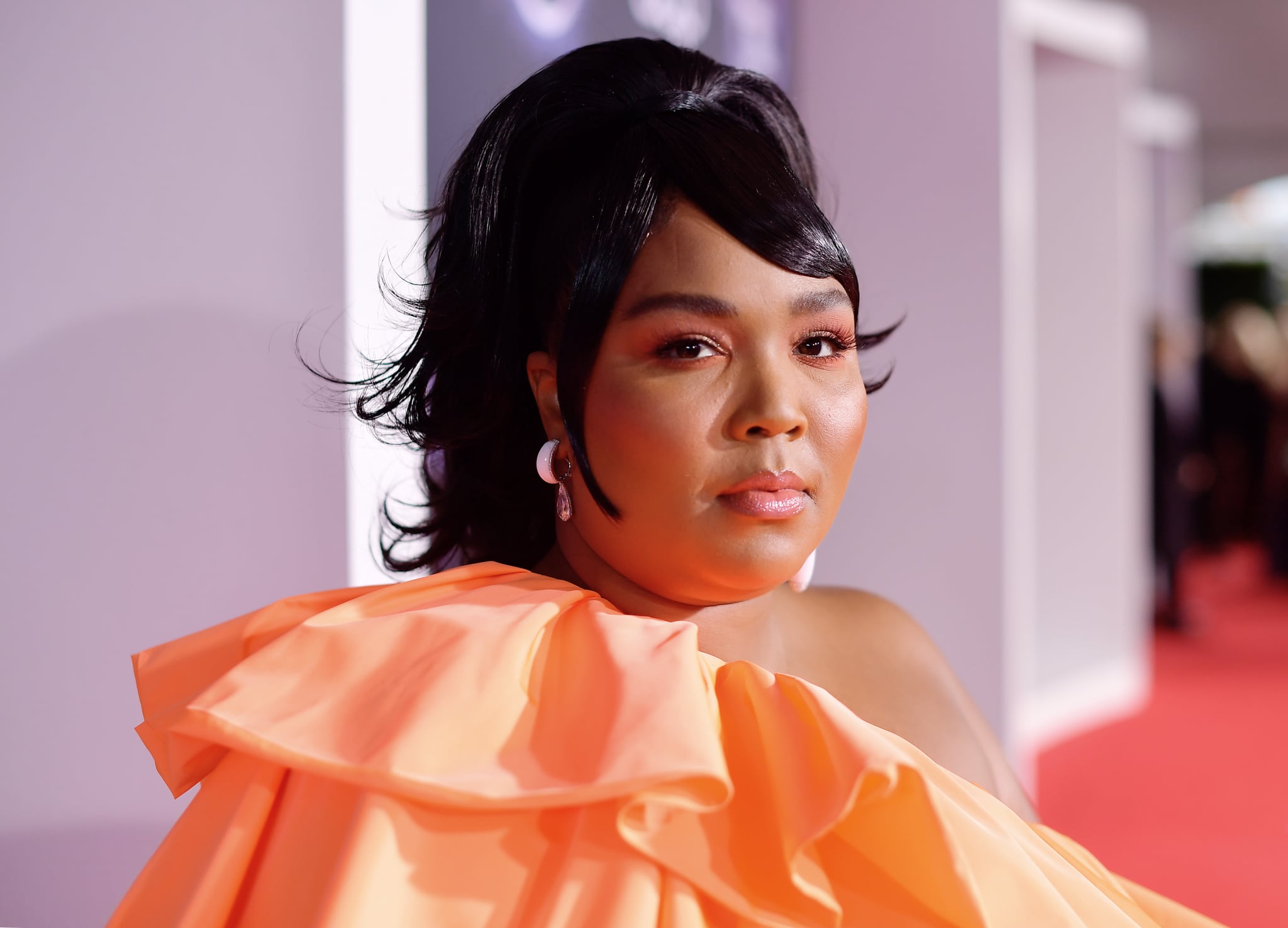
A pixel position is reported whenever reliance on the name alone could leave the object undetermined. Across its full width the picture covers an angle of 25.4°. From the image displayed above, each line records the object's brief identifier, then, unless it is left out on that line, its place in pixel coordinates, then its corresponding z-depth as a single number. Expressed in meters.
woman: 1.10
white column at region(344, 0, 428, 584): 1.34
